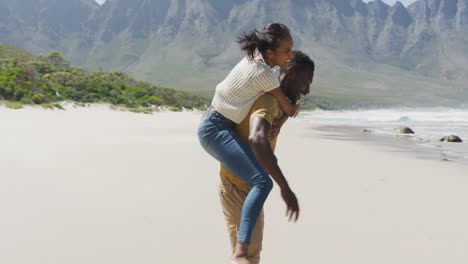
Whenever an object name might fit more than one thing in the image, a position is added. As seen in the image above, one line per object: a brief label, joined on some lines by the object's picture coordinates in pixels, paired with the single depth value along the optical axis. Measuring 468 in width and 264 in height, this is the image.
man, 2.64
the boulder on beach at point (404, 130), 20.87
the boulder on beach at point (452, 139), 16.24
